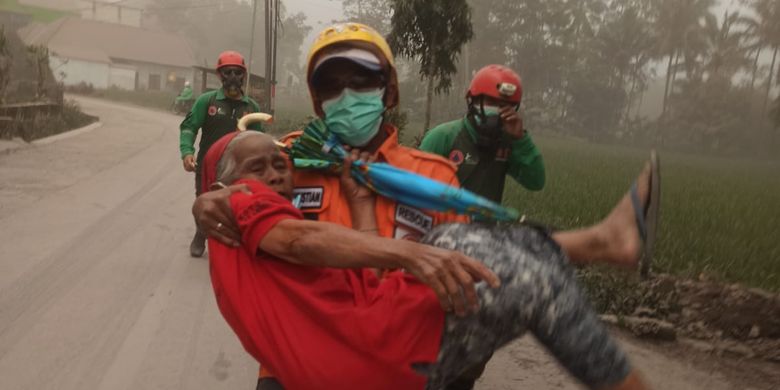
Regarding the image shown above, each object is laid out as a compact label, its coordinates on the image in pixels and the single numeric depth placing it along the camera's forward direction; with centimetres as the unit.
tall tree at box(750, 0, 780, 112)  5316
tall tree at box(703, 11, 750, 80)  5550
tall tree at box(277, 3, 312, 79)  7206
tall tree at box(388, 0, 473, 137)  976
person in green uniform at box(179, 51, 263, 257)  613
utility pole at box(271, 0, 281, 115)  2092
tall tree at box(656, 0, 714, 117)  5506
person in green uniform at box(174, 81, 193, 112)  2749
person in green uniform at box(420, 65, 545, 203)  357
